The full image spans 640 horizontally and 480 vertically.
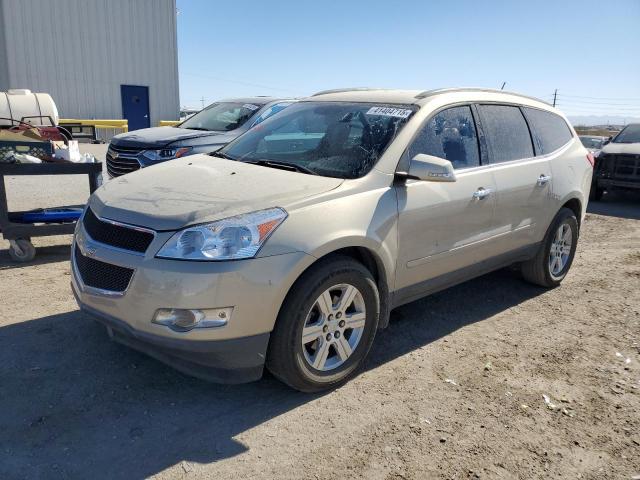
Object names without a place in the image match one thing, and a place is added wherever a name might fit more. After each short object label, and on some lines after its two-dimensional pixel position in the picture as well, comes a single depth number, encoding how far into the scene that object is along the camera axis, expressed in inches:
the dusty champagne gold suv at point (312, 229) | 114.2
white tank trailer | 486.6
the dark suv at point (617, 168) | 426.3
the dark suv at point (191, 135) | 295.0
